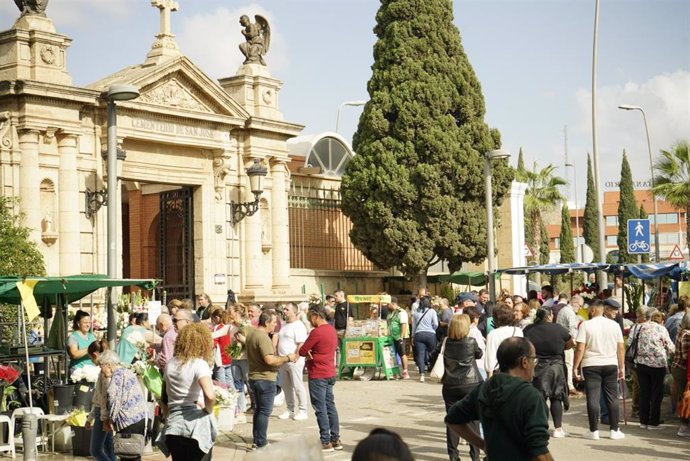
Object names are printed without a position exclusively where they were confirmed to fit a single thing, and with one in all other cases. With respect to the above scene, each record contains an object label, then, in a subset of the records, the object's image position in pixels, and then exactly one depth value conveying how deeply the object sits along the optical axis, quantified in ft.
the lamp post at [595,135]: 85.05
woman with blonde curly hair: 29.66
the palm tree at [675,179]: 121.41
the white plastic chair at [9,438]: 42.37
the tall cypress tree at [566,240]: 223.63
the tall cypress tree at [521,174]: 191.19
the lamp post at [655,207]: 124.17
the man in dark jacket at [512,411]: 20.27
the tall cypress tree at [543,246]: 211.61
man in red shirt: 43.27
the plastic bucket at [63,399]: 45.80
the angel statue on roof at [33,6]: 76.28
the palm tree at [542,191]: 187.73
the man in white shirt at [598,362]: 44.75
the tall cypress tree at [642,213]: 221.68
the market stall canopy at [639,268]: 69.26
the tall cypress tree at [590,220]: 226.58
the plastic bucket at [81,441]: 42.39
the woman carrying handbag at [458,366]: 38.63
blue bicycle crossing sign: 83.58
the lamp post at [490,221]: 81.20
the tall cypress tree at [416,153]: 102.06
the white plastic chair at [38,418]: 42.71
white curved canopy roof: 112.98
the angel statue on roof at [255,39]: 94.48
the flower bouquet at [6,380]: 43.47
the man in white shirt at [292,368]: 49.62
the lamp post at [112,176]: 53.31
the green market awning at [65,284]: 45.07
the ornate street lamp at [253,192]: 87.76
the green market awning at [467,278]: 104.12
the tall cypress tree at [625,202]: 211.61
